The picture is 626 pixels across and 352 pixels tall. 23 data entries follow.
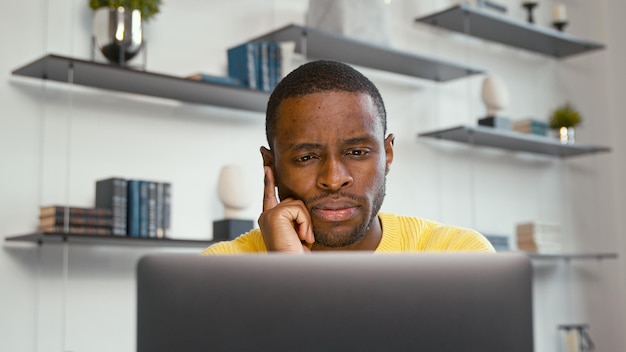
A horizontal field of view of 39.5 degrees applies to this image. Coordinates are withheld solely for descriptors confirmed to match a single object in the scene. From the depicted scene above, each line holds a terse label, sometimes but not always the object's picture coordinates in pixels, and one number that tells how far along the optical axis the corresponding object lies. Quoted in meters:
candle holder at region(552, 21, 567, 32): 4.31
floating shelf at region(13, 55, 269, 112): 2.59
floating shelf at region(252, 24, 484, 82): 3.17
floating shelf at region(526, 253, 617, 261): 3.84
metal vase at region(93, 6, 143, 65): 2.71
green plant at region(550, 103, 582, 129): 4.21
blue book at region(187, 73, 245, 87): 2.83
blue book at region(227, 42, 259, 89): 2.98
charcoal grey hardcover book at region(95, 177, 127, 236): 2.59
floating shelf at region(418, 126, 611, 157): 3.70
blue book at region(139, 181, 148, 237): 2.64
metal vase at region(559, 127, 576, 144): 4.23
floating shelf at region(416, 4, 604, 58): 3.79
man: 1.35
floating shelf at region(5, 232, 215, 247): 2.48
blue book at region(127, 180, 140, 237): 2.62
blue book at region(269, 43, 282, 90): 3.04
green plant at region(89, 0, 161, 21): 2.76
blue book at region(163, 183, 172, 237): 2.72
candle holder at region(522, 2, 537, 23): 4.17
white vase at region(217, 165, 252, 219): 2.91
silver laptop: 0.65
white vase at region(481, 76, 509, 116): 3.86
